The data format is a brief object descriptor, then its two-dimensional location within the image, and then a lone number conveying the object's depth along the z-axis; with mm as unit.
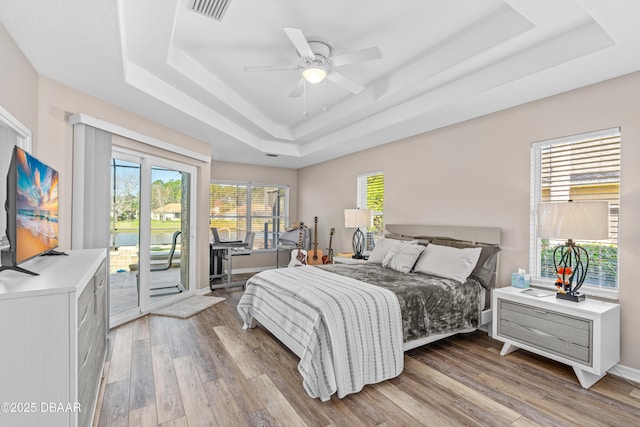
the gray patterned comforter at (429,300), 2744
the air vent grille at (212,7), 2067
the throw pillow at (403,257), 3561
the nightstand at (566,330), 2330
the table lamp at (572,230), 2357
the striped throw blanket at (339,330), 2207
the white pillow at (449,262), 3217
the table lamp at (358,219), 4828
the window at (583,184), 2688
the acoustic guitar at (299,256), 5754
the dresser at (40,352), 1205
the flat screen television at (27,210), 1470
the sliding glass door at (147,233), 3621
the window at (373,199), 5086
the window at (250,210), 6500
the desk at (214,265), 5309
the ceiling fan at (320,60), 2355
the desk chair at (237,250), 5328
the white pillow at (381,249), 4102
